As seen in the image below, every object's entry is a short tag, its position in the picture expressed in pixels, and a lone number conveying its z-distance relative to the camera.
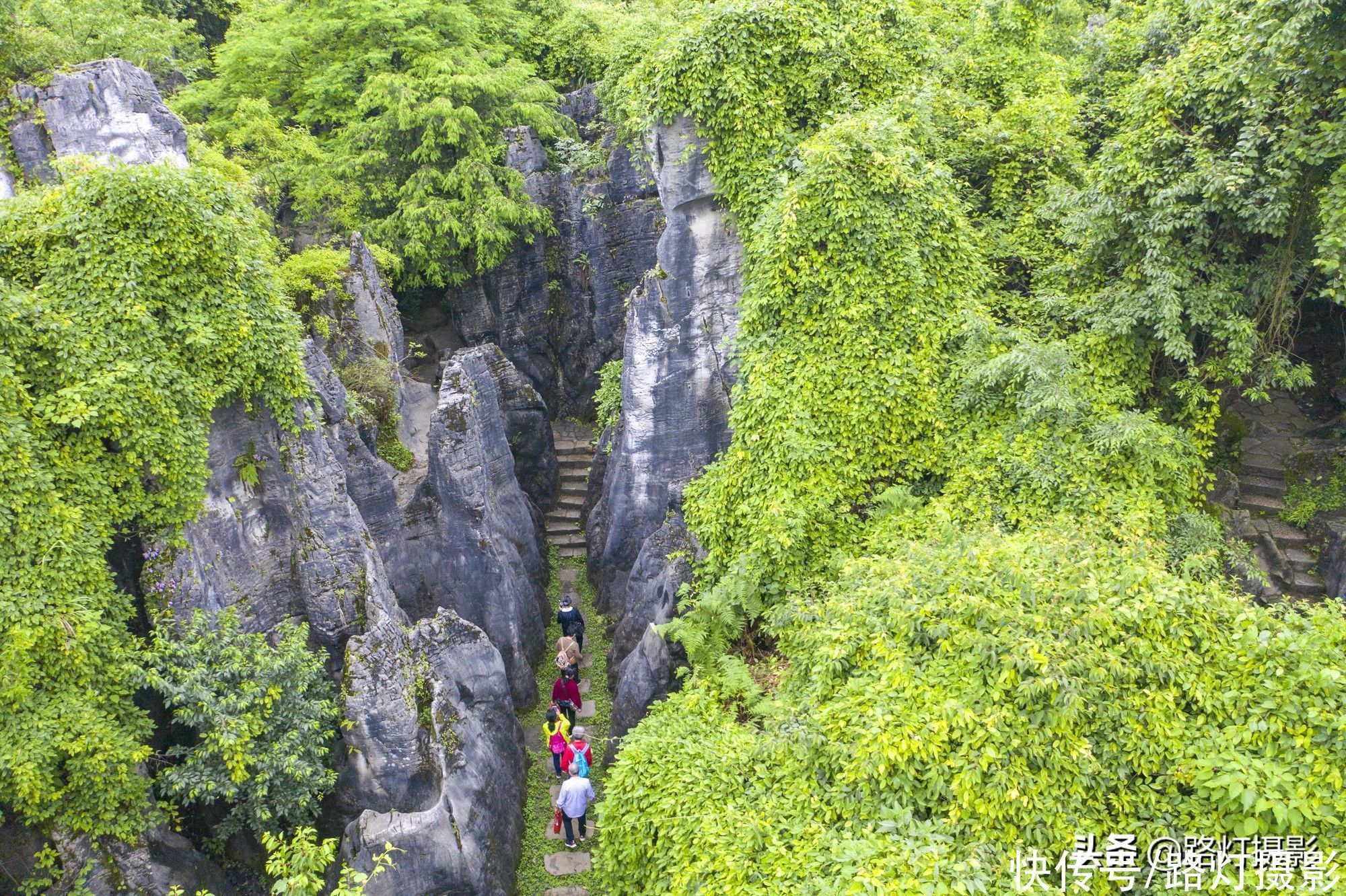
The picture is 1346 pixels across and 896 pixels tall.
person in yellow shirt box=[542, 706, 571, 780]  13.14
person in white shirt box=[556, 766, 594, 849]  11.90
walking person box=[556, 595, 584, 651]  16.42
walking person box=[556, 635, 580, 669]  14.89
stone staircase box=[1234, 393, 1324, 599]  11.17
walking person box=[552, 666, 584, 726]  14.32
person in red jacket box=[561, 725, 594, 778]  12.20
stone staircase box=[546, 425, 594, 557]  20.61
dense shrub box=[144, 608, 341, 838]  9.12
